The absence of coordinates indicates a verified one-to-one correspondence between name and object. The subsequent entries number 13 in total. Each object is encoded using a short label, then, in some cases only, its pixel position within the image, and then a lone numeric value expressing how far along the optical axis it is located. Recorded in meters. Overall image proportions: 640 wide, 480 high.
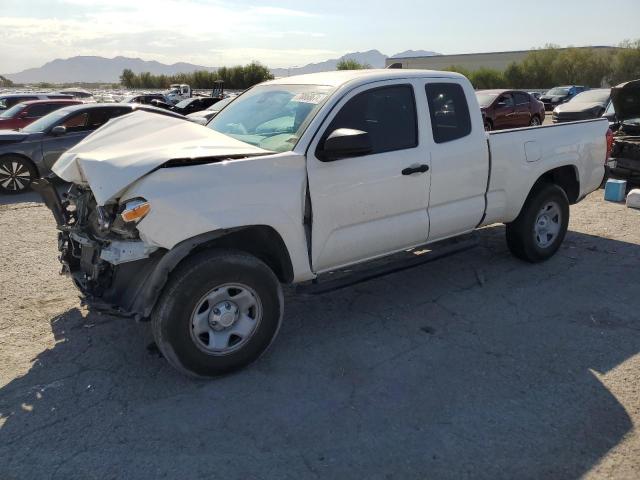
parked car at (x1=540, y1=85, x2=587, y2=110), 31.41
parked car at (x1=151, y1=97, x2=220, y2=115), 20.05
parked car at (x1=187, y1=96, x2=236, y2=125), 12.79
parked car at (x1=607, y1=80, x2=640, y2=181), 8.85
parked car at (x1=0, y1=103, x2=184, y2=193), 9.73
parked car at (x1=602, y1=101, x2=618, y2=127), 10.63
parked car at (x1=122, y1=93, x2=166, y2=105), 23.31
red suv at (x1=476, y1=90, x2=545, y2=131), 16.33
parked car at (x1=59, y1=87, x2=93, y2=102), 25.01
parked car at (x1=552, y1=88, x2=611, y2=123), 15.80
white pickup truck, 3.32
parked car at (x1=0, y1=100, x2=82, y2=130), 12.78
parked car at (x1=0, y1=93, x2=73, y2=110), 17.17
